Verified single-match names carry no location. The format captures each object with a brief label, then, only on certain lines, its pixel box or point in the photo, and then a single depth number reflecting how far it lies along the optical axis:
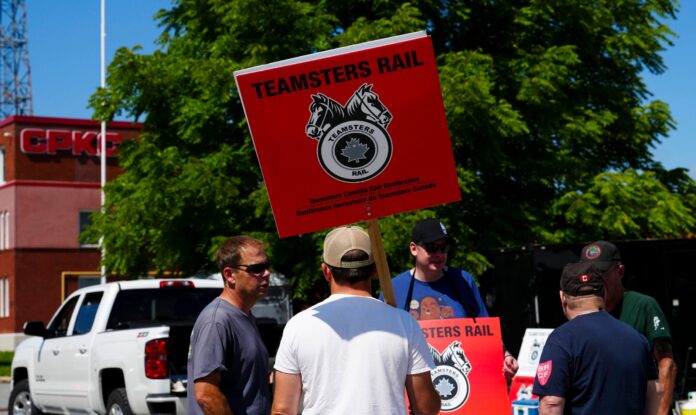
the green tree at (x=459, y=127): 20.34
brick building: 48.22
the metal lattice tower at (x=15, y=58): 64.62
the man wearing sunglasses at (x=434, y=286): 6.38
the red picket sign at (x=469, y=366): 6.36
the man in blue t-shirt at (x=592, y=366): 4.69
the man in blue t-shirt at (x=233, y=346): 4.90
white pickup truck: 11.02
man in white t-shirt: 4.28
